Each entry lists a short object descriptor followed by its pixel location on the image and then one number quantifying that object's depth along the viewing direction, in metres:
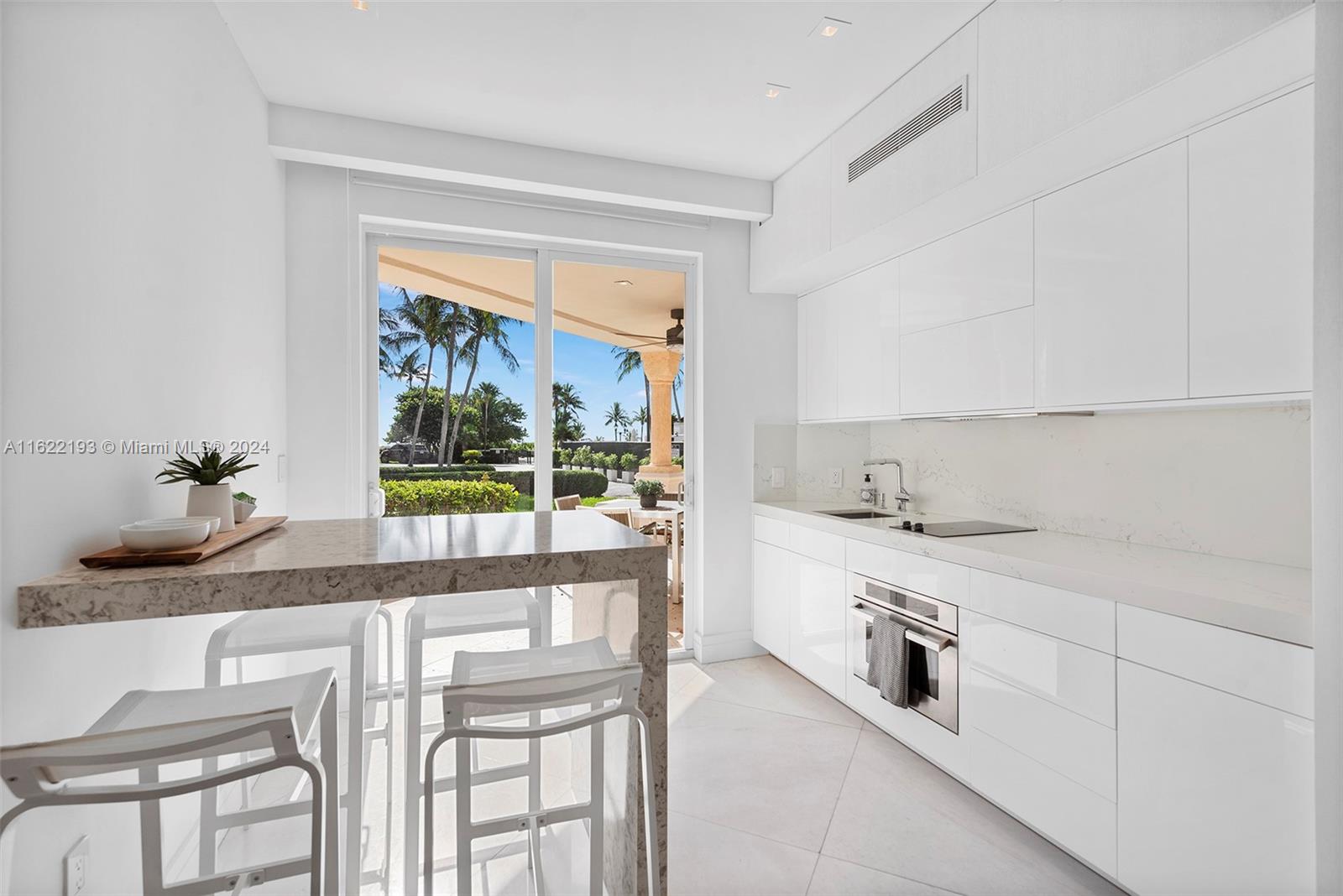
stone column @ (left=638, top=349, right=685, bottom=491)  3.73
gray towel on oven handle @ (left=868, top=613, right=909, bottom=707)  2.45
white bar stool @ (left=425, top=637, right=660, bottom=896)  1.21
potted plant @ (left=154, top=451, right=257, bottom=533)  1.60
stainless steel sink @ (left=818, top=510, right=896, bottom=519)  3.27
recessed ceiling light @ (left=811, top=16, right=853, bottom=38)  2.16
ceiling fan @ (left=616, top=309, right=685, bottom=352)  3.78
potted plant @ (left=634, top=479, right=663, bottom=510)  3.77
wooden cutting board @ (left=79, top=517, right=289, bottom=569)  1.28
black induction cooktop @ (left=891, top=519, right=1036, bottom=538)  2.54
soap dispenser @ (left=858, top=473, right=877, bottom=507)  3.61
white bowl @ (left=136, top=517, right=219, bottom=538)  1.39
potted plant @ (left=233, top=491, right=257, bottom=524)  1.83
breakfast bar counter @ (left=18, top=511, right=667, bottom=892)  1.19
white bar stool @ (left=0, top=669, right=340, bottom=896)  0.96
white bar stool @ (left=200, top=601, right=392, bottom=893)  1.60
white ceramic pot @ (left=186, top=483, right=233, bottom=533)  1.60
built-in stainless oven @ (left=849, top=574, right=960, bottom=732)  2.27
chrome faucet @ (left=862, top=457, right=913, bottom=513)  3.32
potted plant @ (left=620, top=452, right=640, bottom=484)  3.69
